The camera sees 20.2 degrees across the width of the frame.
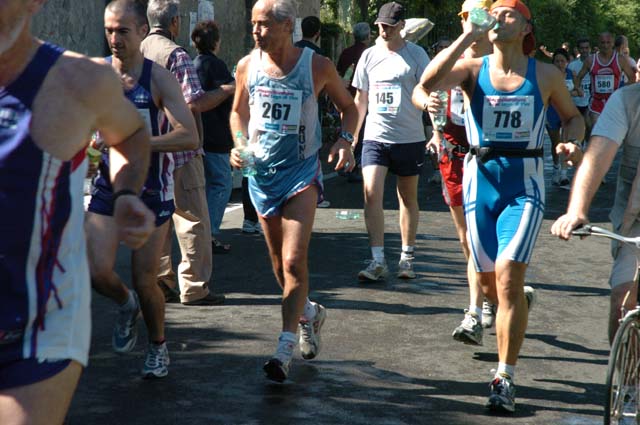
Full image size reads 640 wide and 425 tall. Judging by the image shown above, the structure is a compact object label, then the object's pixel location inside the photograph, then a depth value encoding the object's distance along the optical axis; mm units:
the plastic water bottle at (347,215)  19824
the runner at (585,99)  27669
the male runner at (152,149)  9359
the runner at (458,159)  11415
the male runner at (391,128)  14487
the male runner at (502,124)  9383
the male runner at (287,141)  9688
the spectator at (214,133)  15718
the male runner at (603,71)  26942
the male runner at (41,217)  4620
